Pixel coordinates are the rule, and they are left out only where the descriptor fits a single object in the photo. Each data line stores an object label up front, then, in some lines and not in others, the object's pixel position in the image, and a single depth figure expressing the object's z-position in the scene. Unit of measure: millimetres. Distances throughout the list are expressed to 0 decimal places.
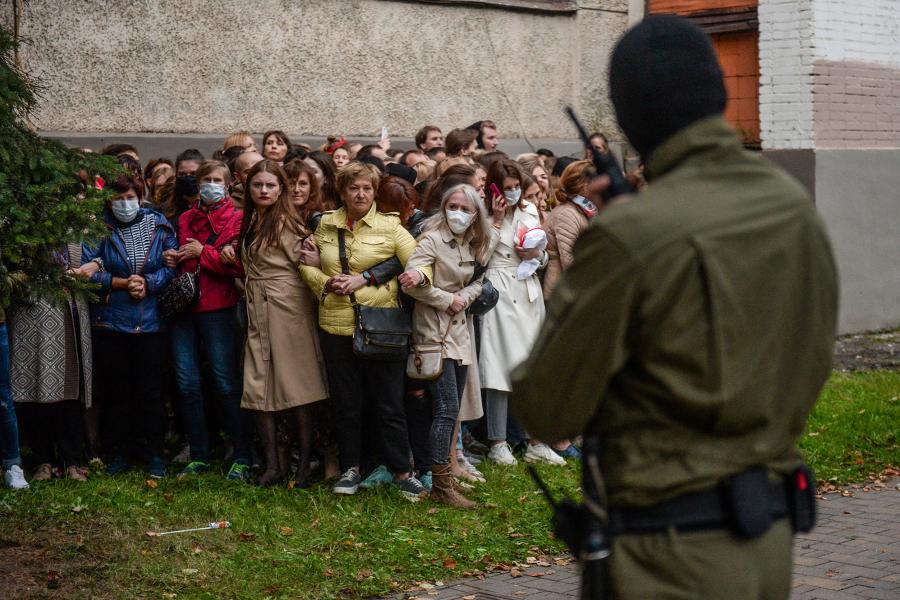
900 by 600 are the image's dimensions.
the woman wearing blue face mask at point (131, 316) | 7801
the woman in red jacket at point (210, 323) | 8016
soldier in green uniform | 2391
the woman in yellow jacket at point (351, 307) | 7449
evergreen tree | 5727
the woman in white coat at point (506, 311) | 8523
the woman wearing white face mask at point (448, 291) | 7336
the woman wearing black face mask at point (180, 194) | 8516
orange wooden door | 14766
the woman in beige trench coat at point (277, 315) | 7699
